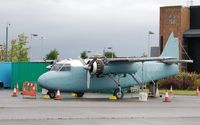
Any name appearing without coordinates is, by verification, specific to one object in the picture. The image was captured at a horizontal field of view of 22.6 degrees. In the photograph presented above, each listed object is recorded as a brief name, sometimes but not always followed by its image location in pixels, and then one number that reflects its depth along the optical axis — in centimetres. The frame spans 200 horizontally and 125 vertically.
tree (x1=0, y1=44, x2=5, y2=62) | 9688
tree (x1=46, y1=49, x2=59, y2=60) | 10215
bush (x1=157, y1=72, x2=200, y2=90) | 5928
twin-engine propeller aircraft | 3347
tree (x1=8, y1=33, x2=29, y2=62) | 8531
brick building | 7319
